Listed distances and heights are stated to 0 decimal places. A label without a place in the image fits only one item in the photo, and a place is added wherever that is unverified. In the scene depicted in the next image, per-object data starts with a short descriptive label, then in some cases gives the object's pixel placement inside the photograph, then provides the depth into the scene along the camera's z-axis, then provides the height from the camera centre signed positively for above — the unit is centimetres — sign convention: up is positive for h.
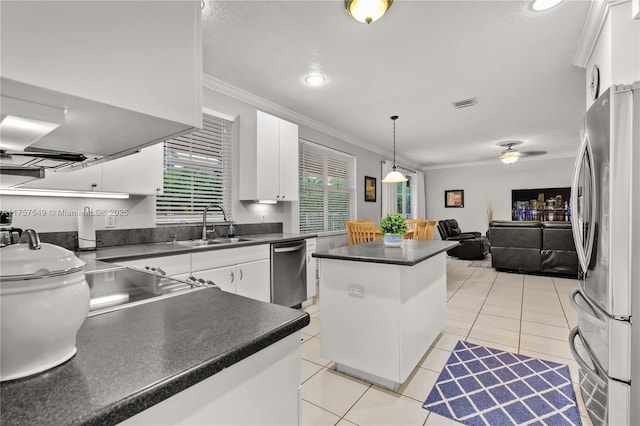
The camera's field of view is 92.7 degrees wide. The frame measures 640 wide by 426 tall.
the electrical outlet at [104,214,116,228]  254 -8
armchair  691 -73
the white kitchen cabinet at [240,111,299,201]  351 +61
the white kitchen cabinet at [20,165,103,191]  208 +22
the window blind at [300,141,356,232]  482 +39
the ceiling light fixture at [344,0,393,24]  202 +136
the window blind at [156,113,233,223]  306 +41
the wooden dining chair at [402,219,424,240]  466 -28
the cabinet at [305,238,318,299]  369 -73
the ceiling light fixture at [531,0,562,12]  213 +145
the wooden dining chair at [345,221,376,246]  429 -32
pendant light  484 +52
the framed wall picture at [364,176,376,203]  625 +46
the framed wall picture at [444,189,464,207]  932 +37
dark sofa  502 -65
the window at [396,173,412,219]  845 +35
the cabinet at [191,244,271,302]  256 -53
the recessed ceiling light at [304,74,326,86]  324 +143
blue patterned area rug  178 -120
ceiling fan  652 +122
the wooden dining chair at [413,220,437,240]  468 -31
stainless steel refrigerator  144 -23
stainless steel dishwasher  323 -69
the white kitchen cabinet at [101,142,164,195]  236 +31
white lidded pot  52 -17
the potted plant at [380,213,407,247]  263 -16
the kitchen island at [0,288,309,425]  49 -31
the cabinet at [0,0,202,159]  46 +26
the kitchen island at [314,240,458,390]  202 -71
